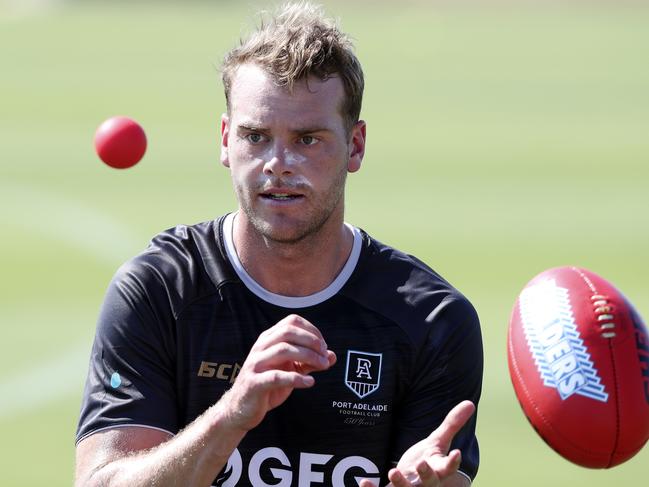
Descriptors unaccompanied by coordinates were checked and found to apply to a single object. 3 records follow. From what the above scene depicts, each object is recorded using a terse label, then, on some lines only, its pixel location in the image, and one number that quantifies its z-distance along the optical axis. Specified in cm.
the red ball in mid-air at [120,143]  1194
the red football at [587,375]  994
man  947
